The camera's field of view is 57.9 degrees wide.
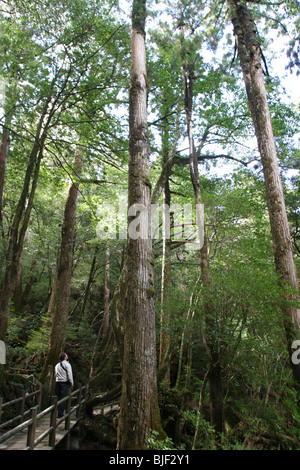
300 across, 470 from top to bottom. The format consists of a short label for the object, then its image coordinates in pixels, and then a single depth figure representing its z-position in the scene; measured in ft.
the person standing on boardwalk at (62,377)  22.95
